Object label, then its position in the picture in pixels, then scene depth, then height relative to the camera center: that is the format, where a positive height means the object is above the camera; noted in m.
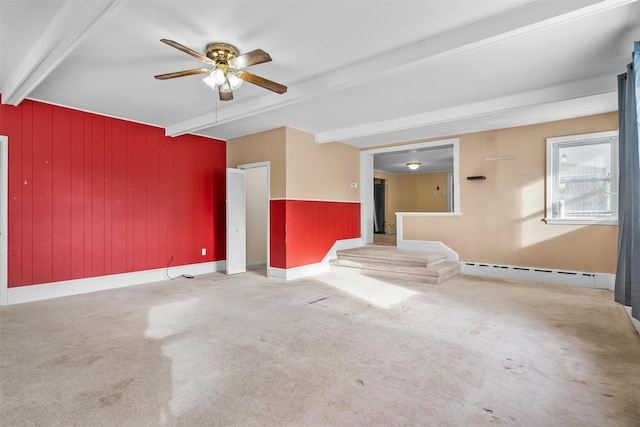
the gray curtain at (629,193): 2.57 +0.14
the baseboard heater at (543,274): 4.97 -1.07
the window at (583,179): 5.02 +0.49
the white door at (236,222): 6.09 -0.17
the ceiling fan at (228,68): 2.75 +1.31
